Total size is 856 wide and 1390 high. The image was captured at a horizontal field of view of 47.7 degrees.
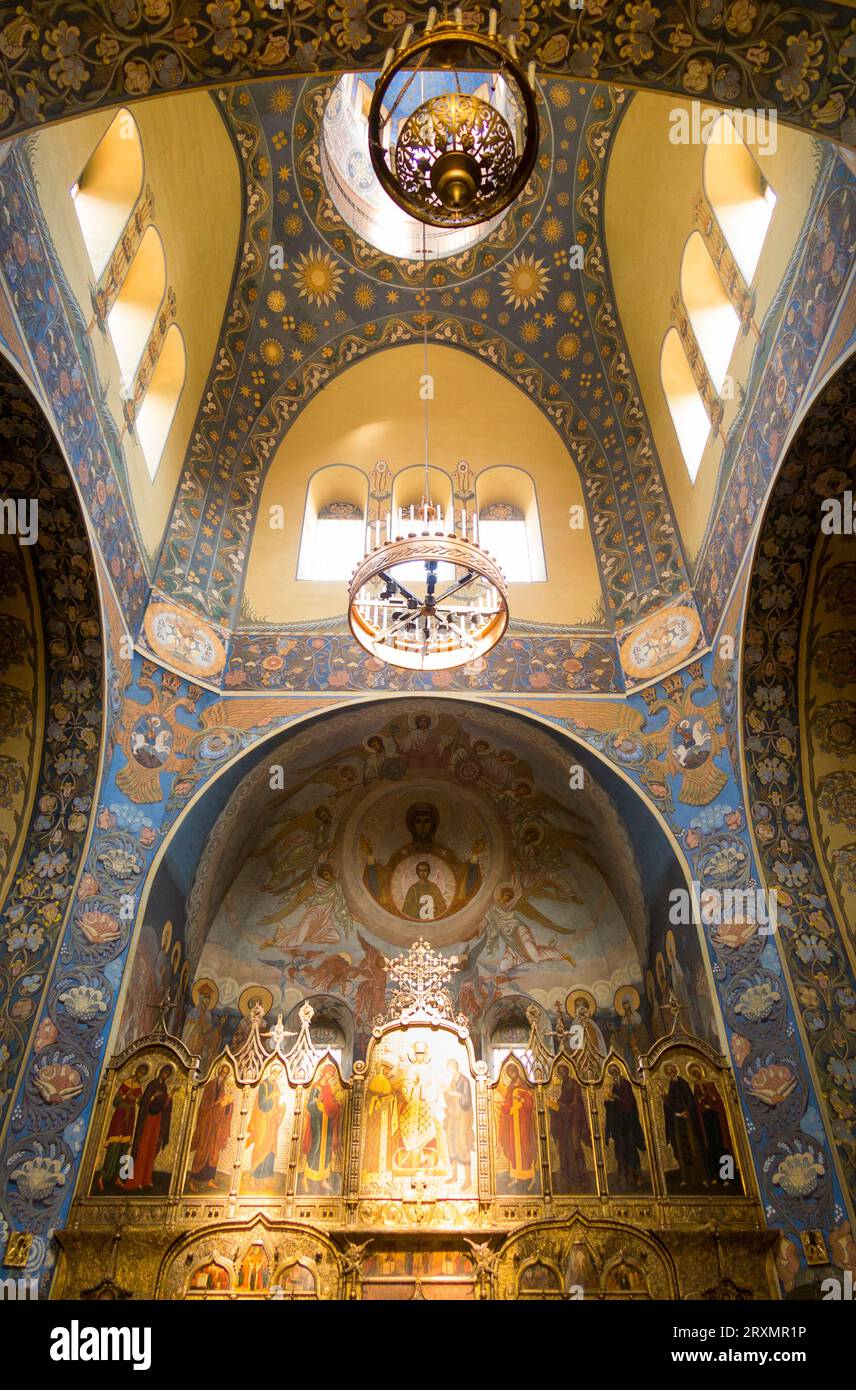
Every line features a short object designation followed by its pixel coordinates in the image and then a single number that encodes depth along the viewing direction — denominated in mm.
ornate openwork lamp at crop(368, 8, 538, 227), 5867
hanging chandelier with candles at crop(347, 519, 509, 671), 8719
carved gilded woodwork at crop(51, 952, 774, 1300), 7512
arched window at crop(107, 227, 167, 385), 10102
